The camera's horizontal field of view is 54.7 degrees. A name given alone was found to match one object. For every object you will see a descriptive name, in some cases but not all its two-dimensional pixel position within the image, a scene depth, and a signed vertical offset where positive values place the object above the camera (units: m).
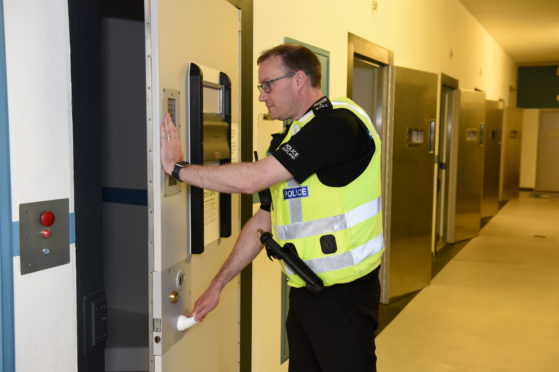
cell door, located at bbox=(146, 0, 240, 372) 1.67 -0.19
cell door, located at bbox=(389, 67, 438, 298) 4.58 -0.34
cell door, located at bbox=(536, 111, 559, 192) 12.85 -0.23
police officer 1.78 -0.21
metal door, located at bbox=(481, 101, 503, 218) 8.52 -0.23
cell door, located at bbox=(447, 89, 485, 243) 6.88 -0.35
